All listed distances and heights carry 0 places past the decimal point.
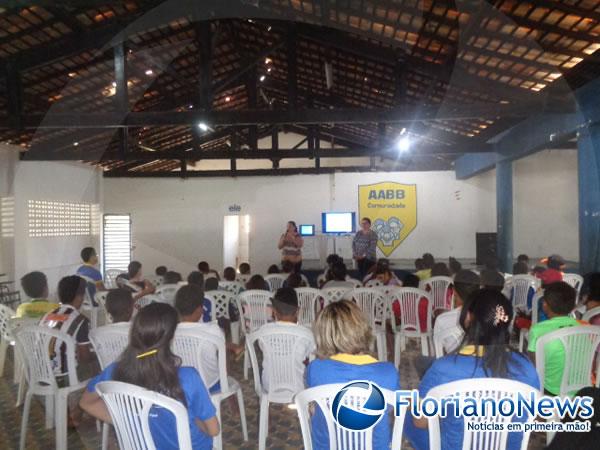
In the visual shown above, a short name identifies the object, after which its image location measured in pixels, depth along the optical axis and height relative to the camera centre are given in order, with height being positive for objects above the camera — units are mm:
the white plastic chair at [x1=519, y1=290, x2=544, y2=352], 3838 -786
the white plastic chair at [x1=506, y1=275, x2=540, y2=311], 4544 -674
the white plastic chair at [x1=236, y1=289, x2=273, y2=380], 3920 -739
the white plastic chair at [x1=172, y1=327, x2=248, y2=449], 2428 -716
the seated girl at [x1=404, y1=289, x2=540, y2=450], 1669 -532
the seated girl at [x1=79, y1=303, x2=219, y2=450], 1621 -572
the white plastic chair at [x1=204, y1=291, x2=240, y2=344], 4105 -737
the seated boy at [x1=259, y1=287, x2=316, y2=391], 2535 -753
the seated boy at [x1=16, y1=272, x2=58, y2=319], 3318 -554
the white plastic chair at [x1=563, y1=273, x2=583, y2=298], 4700 -597
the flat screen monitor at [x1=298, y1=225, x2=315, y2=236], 10867 -38
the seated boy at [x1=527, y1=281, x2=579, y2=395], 2322 -571
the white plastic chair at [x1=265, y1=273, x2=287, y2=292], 5375 -657
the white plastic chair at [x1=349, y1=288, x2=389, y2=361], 4053 -767
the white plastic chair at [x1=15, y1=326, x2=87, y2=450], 2582 -880
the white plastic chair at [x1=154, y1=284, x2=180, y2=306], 4314 -653
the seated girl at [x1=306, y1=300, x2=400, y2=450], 1631 -534
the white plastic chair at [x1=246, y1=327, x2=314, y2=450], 2535 -829
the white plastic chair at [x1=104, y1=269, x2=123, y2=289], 7152 -761
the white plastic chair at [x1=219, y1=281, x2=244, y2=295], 4793 -647
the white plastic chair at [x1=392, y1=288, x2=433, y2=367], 3934 -843
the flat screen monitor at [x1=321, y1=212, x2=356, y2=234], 10977 +163
